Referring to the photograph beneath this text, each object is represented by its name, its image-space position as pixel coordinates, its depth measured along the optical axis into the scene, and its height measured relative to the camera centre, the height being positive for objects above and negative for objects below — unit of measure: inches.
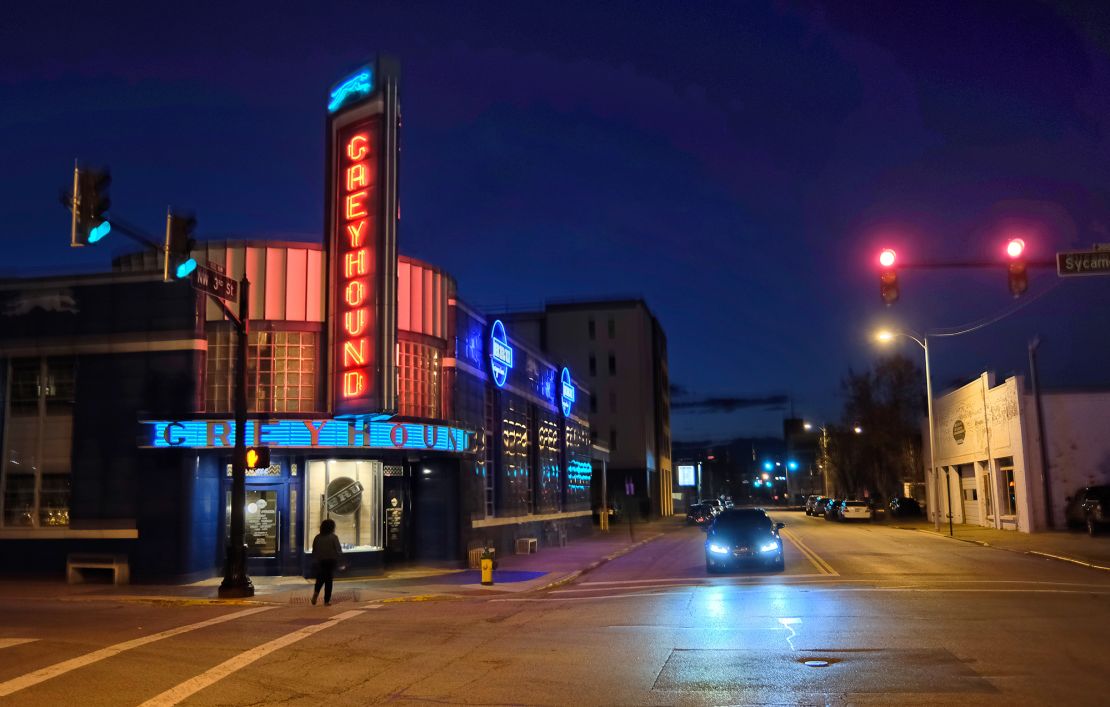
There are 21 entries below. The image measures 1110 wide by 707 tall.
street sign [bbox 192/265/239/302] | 722.8 +160.2
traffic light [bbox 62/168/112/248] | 501.7 +150.5
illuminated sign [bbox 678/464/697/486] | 4411.9 +2.1
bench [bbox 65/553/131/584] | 908.0 -71.4
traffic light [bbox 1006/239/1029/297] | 675.4 +143.7
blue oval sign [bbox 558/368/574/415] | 1702.8 +159.2
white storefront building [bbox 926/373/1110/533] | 1547.7 +28.9
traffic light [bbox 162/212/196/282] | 606.9 +157.4
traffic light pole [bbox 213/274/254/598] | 786.2 -15.2
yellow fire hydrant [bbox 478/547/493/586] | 877.8 -81.4
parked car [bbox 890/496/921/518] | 2385.6 -93.9
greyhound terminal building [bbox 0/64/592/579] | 917.8 +94.3
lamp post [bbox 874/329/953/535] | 1653.5 +223.6
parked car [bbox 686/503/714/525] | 2334.2 -94.3
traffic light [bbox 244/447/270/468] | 786.2 +23.5
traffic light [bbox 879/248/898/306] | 701.9 +137.6
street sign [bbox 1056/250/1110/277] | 660.1 +141.7
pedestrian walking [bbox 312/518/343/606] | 722.2 -52.4
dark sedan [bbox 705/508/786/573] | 916.3 -68.4
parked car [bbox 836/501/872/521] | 2235.5 -90.7
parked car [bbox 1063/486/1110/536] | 1369.3 -63.5
